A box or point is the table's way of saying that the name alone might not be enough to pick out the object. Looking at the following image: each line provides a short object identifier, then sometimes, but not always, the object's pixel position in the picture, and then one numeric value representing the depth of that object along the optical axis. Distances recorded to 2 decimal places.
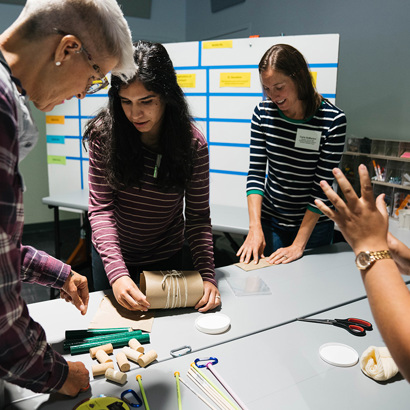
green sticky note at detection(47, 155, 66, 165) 3.59
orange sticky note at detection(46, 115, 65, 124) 3.54
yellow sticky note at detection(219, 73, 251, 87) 2.76
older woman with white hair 0.57
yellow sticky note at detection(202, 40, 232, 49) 2.76
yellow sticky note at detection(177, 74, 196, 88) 2.94
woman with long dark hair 1.21
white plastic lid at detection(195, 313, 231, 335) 1.08
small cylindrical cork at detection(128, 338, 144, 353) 0.98
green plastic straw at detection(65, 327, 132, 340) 1.02
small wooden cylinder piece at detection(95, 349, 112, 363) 0.93
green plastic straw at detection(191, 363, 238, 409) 0.80
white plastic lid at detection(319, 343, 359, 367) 0.95
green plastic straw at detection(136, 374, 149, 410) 0.80
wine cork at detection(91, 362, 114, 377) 0.89
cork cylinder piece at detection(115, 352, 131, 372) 0.91
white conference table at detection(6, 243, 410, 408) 1.05
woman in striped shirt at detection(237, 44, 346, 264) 1.66
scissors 1.10
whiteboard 2.52
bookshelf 2.48
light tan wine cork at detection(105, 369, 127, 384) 0.87
